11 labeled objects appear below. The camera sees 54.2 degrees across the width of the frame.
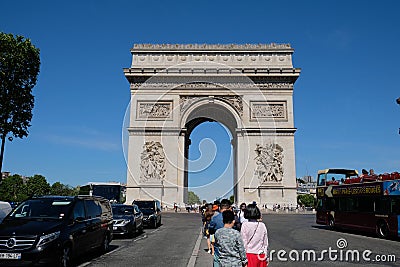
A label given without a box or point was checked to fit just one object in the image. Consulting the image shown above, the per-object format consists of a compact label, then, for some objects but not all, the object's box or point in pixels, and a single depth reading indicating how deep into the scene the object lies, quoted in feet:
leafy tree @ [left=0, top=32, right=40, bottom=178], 67.62
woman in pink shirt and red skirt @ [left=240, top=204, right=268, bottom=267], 16.12
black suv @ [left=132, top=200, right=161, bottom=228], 63.41
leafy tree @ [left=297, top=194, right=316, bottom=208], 326.07
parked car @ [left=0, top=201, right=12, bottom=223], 39.51
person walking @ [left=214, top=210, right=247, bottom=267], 14.58
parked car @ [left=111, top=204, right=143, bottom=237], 46.79
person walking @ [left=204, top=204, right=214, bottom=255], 31.77
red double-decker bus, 50.31
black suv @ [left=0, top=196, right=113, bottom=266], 23.36
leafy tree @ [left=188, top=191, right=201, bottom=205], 523.54
